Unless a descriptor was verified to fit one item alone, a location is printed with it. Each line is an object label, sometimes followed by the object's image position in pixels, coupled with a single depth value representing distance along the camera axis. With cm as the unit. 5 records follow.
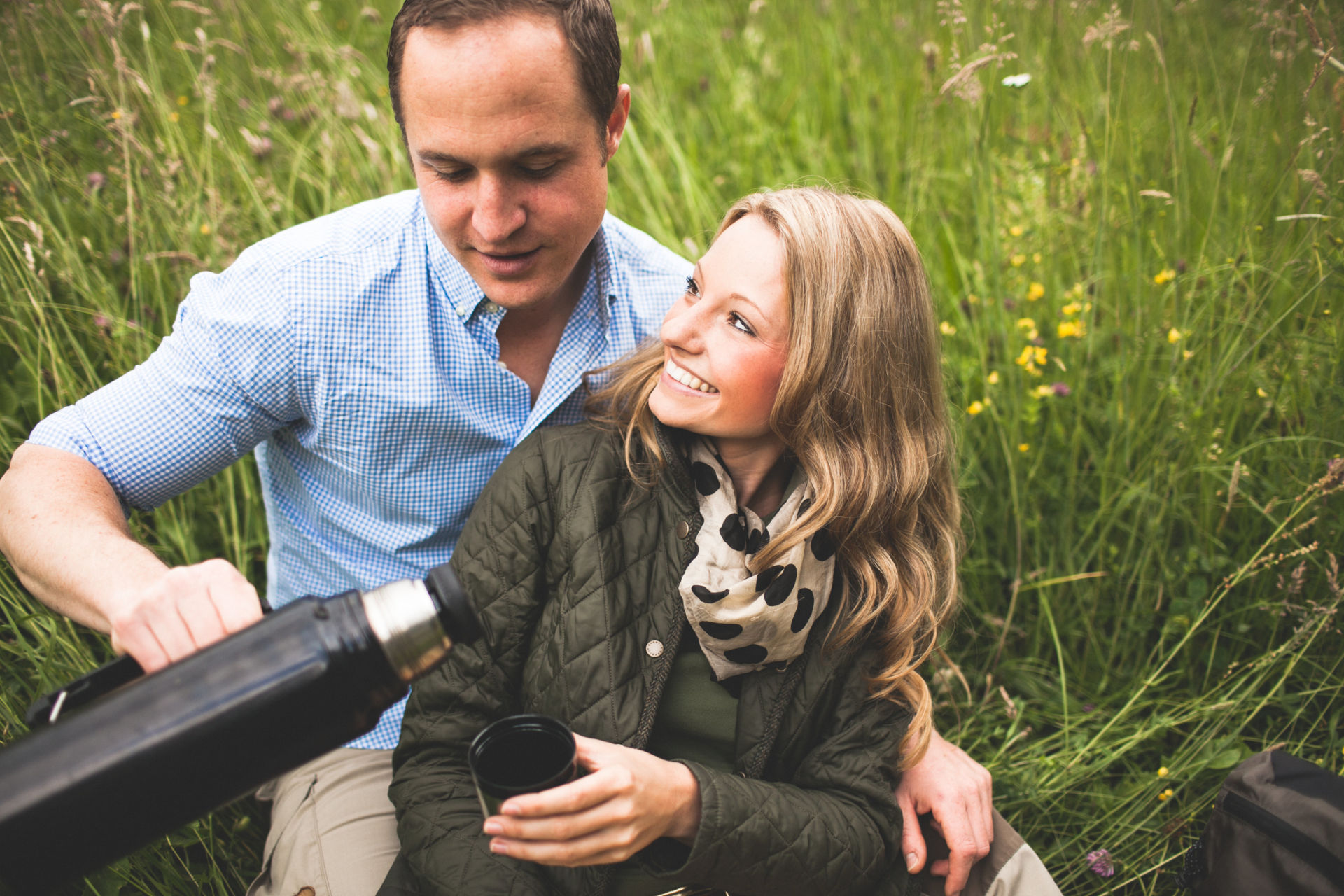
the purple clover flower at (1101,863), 152
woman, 138
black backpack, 136
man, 136
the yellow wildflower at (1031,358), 167
